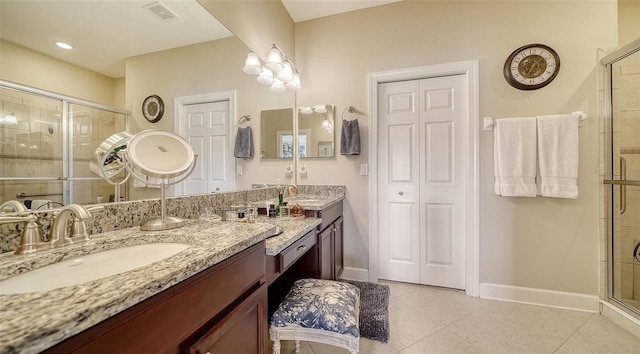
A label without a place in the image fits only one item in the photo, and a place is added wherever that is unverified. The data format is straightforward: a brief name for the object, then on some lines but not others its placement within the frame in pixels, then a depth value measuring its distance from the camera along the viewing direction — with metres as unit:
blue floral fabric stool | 1.11
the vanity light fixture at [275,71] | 1.92
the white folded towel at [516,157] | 1.96
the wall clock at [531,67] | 1.95
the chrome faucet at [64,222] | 0.73
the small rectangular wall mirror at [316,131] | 2.56
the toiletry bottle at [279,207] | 1.71
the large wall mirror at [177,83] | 0.84
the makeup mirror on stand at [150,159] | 0.98
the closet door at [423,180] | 2.27
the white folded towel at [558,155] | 1.86
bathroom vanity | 0.38
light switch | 2.44
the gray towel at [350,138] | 2.38
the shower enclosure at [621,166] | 1.82
